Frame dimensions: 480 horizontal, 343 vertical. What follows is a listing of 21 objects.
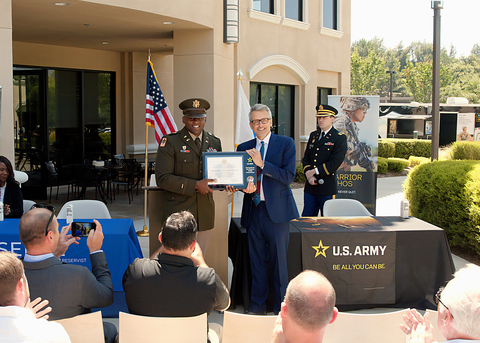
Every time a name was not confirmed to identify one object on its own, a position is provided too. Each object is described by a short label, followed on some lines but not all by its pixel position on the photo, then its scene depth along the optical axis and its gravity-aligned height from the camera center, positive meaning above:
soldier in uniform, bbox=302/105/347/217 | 6.03 -0.28
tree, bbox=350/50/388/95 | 42.84 +6.50
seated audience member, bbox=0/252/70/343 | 1.81 -0.71
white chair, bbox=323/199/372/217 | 5.57 -0.82
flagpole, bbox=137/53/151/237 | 7.33 -1.48
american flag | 7.05 +0.47
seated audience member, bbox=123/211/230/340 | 2.61 -0.82
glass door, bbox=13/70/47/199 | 11.08 +0.50
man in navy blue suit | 4.12 -0.62
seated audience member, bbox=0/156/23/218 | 5.21 -0.57
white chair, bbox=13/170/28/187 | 6.25 -0.50
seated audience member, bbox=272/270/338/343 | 1.86 -0.69
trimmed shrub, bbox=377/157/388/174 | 16.67 -0.95
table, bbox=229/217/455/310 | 4.42 -1.18
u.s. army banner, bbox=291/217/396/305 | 4.42 -1.16
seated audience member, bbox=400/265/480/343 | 1.83 -0.67
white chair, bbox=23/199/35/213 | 5.42 -0.76
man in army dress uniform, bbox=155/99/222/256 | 4.16 -0.25
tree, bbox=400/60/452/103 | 43.28 +5.79
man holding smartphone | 2.59 -0.78
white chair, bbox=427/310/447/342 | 2.57 -1.04
